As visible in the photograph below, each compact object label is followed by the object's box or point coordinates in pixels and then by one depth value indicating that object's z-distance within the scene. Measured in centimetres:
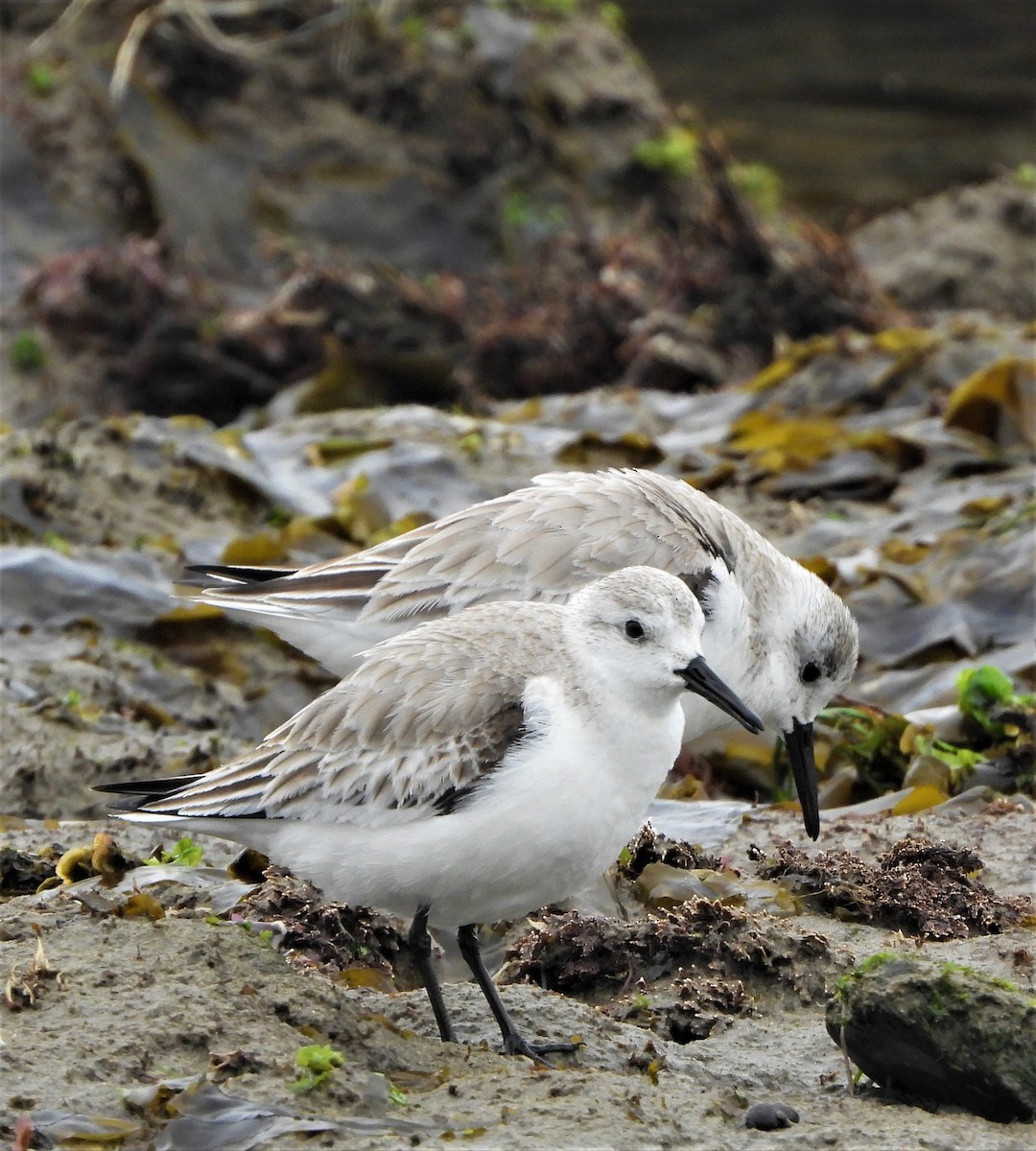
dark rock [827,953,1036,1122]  650
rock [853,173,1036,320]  2486
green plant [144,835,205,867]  935
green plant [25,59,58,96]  2325
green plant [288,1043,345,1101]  660
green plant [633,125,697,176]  2395
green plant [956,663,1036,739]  1112
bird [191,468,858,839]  1053
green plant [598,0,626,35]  2627
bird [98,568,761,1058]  756
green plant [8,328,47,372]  2108
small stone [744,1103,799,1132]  662
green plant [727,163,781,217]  2650
